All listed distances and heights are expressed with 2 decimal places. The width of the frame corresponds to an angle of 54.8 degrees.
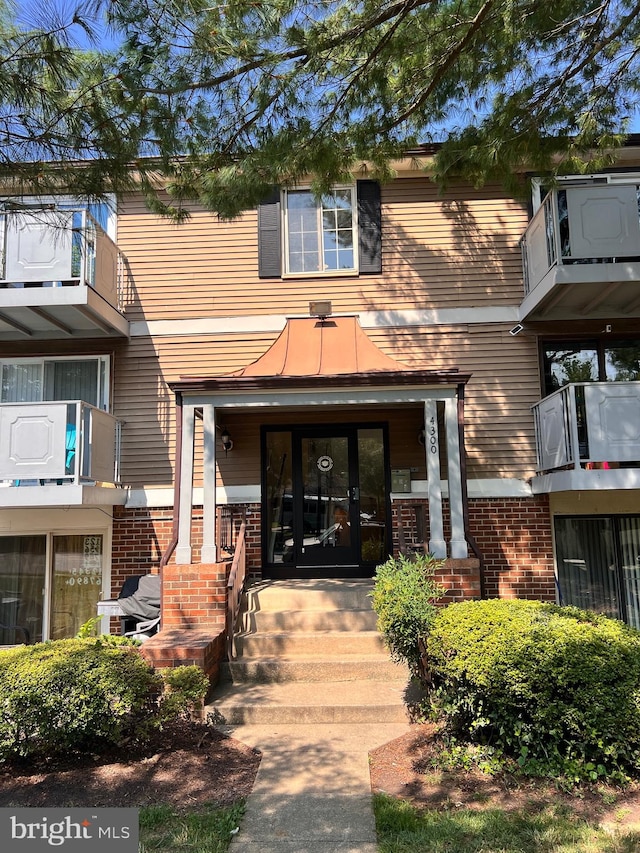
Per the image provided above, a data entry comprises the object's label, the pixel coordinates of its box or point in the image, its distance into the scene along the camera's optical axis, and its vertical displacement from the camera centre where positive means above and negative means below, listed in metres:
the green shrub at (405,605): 4.99 -0.64
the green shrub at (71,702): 4.38 -1.20
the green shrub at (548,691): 4.09 -1.13
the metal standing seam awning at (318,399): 7.23 +1.56
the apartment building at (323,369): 7.98 +2.27
